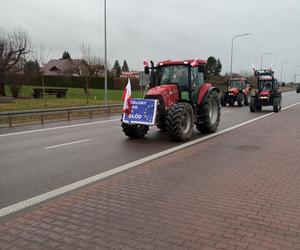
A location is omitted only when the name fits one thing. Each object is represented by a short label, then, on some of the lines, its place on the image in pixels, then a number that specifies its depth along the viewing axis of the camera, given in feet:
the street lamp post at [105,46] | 58.09
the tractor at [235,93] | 71.65
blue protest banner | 26.42
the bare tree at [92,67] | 105.09
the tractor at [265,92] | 57.02
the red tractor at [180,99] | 26.50
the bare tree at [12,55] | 81.97
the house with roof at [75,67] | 107.63
